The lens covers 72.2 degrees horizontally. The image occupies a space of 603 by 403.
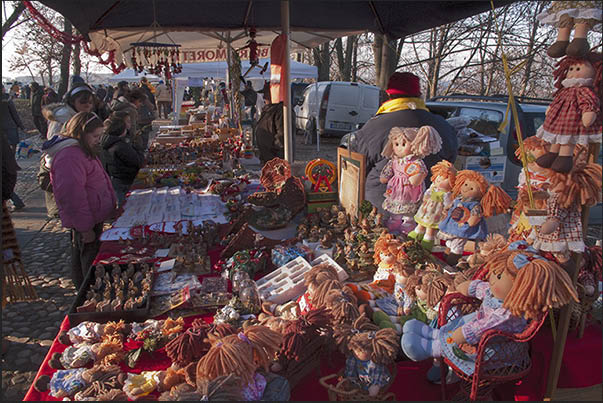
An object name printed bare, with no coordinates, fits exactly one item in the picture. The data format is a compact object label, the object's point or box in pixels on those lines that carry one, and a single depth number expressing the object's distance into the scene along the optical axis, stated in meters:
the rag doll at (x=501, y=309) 1.25
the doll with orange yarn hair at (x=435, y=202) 2.59
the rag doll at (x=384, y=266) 2.03
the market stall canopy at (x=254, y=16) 4.02
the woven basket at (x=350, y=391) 1.37
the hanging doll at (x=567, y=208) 1.33
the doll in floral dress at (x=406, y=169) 2.85
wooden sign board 2.75
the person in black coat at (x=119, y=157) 4.35
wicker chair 1.38
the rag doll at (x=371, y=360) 1.41
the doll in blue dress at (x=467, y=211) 2.38
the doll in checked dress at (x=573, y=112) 1.26
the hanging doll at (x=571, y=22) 1.22
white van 12.47
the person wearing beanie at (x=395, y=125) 3.26
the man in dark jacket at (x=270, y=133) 5.64
